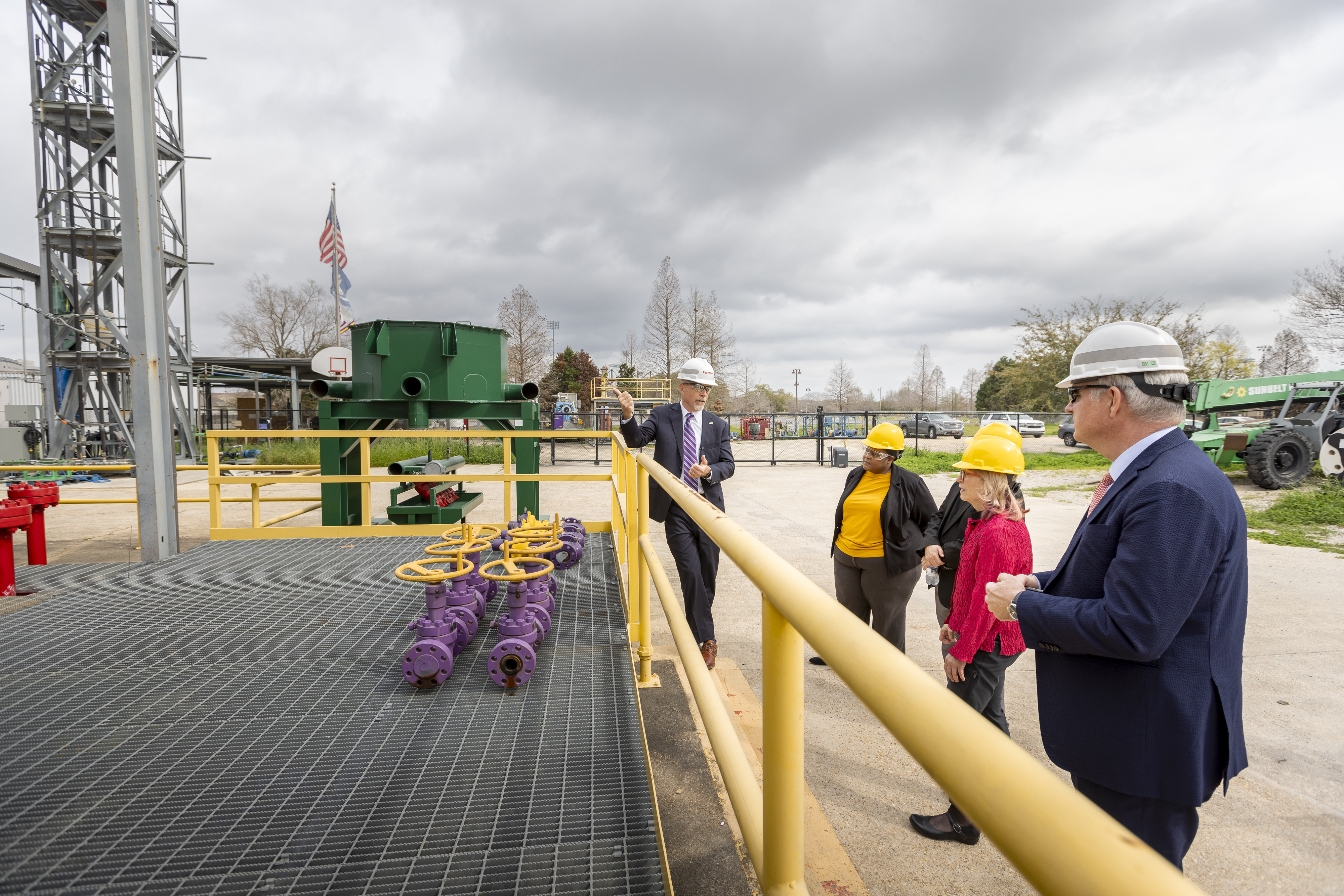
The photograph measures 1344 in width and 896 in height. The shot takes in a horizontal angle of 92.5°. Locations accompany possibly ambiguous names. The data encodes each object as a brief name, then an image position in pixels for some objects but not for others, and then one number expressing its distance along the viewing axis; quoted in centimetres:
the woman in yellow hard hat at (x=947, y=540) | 359
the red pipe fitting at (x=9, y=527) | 433
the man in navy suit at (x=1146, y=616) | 147
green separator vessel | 698
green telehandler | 1274
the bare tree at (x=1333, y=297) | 2600
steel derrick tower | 1633
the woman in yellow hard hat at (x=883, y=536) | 410
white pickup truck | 3069
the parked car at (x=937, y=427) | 3359
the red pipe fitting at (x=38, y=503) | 523
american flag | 1698
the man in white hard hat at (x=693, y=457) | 434
